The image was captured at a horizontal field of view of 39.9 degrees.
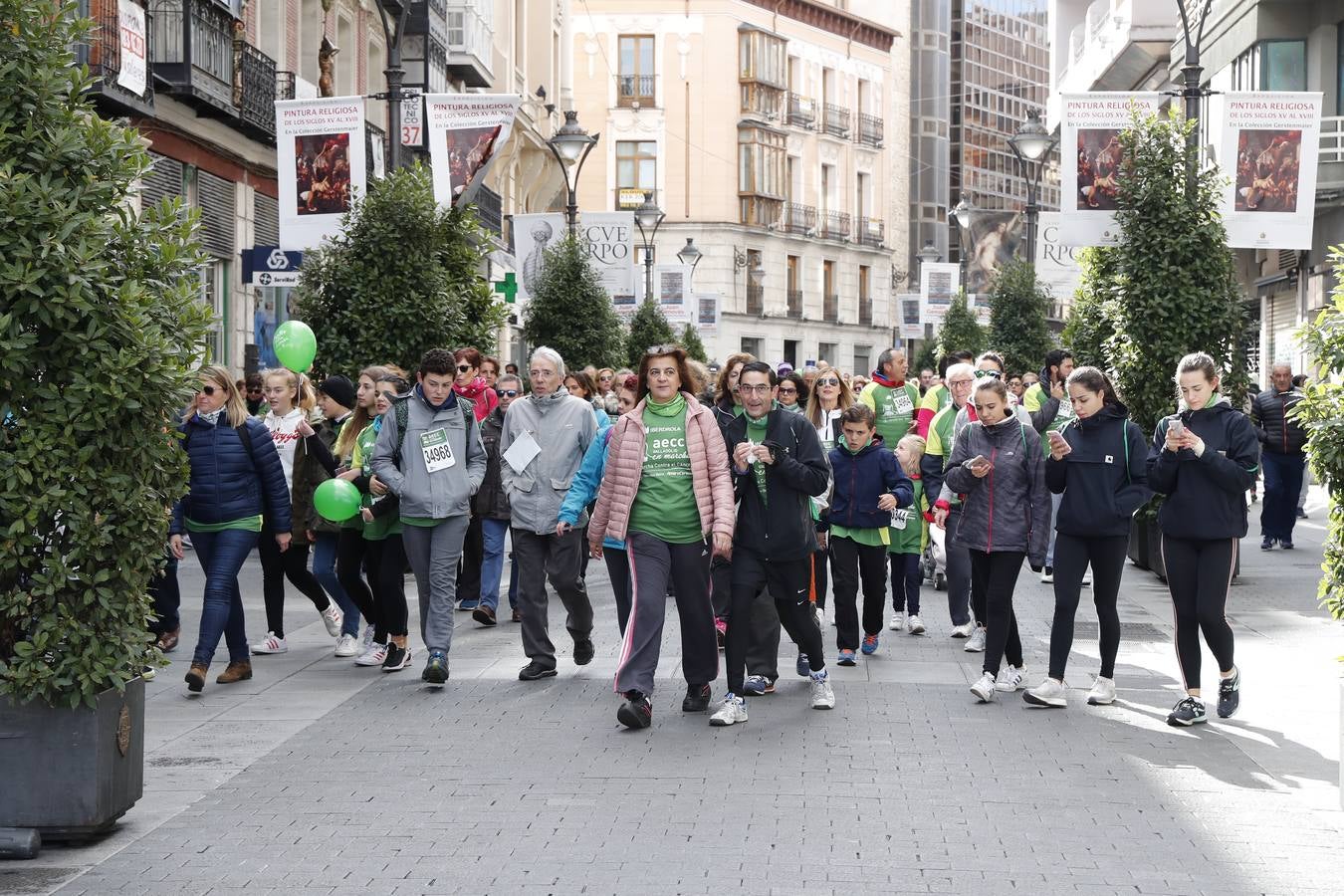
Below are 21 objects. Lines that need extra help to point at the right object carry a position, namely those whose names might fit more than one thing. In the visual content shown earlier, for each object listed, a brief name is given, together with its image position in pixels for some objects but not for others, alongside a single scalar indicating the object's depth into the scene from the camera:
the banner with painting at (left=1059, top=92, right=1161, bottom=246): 17.53
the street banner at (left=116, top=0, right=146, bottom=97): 17.95
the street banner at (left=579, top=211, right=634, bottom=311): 32.88
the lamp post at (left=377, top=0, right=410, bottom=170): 17.01
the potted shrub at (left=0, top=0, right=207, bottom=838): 6.37
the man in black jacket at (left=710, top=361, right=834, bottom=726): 9.26
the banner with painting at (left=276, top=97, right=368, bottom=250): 17.19
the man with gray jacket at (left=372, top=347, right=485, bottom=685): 10.43
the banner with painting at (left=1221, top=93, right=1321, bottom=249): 17.06
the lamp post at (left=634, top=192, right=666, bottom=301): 45.59
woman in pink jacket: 9.09
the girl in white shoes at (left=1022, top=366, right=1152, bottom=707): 9.41
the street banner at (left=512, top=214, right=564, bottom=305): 31.12
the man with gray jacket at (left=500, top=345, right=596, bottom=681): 10.64
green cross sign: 31.02
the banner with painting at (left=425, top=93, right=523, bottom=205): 18.14
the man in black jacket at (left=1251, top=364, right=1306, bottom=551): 19.61
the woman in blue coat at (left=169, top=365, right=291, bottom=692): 10.25
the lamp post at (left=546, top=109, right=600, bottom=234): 30.17
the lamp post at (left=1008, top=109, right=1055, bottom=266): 26.80
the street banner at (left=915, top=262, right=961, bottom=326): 44.88
